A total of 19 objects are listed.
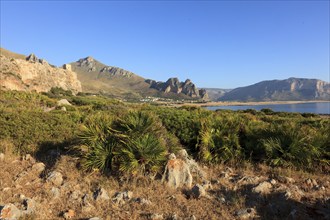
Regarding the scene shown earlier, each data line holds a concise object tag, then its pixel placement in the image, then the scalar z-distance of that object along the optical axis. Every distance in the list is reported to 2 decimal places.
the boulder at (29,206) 4.44
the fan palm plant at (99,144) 6.35
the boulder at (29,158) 7.05
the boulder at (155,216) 4.49
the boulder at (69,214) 4.48
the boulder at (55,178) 5.73
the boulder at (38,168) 6.39
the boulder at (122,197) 5.11
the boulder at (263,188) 5.54
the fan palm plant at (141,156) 6.05
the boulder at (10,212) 4.12
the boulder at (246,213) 4.63
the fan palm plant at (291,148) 7.27
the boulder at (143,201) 5.02
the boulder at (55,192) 5.19
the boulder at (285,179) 6.19
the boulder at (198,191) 5.38
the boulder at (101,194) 5.15
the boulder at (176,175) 5.90
